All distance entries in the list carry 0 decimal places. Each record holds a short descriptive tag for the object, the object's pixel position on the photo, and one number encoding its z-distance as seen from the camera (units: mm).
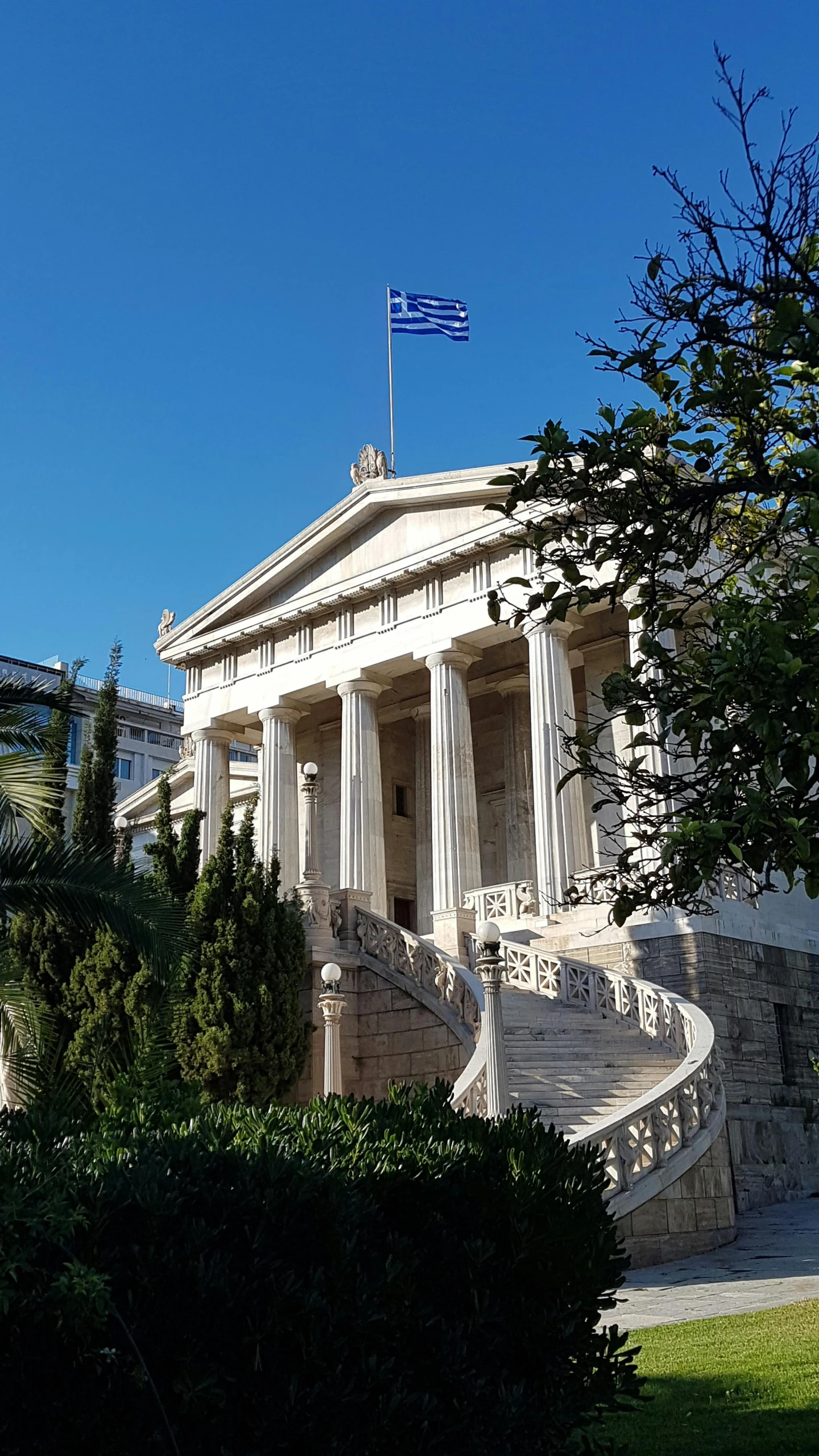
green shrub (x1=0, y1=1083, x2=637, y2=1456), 4441
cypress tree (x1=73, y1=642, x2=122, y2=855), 21078
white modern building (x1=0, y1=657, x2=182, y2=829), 75250
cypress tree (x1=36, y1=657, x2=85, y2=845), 12964
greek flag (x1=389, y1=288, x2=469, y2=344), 36719
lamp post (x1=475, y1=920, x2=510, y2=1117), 14648
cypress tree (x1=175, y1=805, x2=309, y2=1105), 20984
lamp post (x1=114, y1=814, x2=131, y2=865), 20514
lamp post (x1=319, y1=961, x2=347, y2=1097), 17562
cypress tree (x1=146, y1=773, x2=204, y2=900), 22750
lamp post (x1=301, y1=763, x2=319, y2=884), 23516
